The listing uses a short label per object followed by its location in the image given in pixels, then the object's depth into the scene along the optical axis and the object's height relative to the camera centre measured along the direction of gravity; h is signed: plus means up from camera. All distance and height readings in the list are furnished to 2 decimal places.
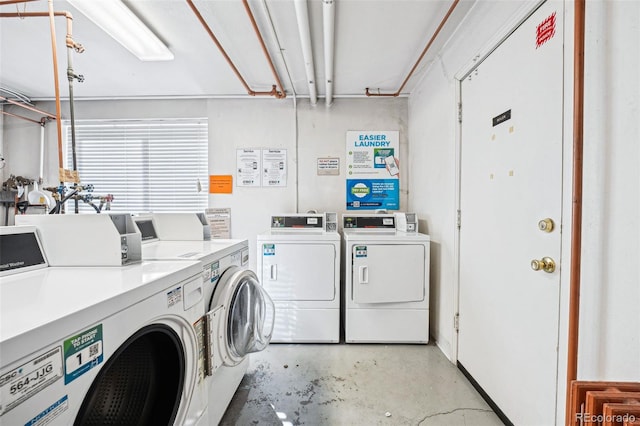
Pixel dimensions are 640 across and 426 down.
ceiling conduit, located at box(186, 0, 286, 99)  1.57 +1.17
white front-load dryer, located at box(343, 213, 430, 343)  2.16 -0.68
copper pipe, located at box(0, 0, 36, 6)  1.38 +1.09
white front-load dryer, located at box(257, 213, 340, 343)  2.21 -0.65
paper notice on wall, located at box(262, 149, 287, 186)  2.97 +0.44
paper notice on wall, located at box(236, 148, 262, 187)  2.97 +0.45
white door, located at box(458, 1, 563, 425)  1.11 -0.04
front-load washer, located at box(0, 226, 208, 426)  0.51 -0.33
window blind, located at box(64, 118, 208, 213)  3.07 +0.51
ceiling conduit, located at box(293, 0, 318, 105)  1.47 +1.14
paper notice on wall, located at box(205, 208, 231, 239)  2.98 -0.17
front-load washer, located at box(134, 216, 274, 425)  1.19 -0.53
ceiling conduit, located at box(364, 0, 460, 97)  1.57 +1.20
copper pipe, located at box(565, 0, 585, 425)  0.93 +0.04
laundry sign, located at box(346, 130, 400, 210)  2.95 +0.44
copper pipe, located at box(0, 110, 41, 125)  2.80 +0.98
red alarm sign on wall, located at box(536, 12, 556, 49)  1.10 +0.76
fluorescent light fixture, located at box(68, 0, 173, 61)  1.55 +1.19
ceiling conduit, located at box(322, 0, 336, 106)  1.48 +1.14
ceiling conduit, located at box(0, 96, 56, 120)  2.61 +1.04
